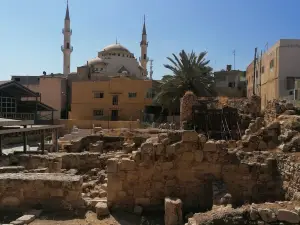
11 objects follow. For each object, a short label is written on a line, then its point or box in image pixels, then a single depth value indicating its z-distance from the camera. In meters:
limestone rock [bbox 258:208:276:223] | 5.03
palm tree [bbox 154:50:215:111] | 30.94
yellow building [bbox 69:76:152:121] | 39.84
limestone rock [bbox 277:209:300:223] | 4.94
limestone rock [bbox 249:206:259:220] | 5.14
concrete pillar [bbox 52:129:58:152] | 20.28
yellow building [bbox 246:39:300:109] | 27.27
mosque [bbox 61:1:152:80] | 47.59
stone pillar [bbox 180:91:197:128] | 21.66
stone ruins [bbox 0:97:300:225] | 6.91
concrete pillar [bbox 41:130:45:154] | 17.15
